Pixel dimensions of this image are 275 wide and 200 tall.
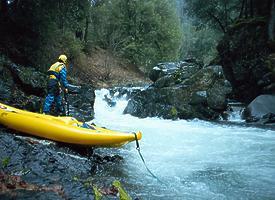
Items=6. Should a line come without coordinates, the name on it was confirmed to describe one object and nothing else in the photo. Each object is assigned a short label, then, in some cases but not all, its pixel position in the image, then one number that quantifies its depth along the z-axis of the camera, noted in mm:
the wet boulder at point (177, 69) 15547
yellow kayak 6250
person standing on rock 9039
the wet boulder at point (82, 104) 11875
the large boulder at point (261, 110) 12143
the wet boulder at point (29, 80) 10383
